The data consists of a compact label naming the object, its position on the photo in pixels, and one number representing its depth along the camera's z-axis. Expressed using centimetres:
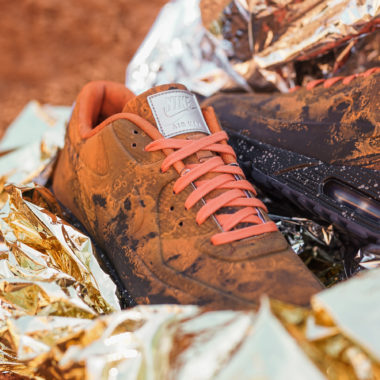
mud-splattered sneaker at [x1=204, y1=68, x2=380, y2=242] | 57
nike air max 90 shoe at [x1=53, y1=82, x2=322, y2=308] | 45
